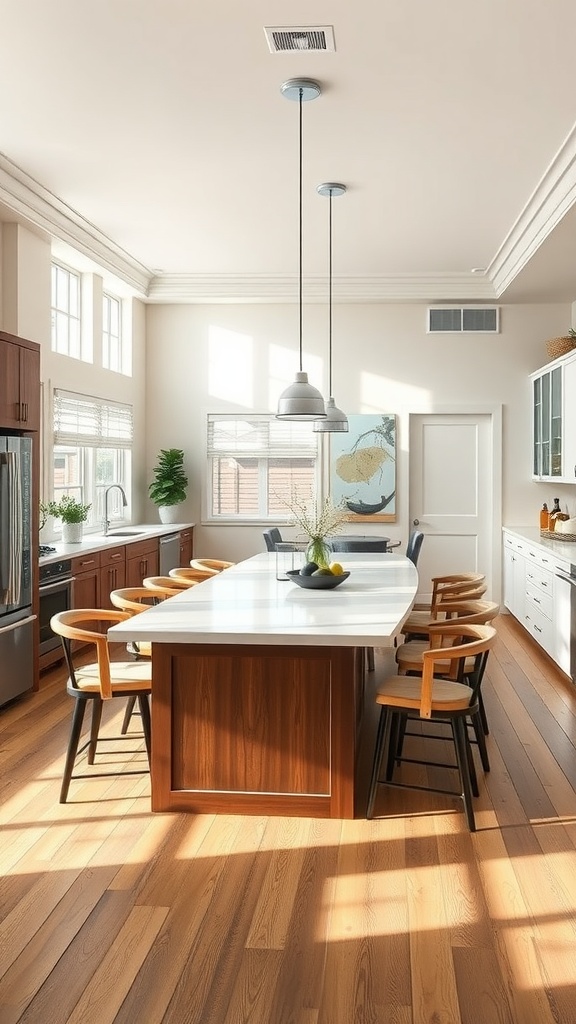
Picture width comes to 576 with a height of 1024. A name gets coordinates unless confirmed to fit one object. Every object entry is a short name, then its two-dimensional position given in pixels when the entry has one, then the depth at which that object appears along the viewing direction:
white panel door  8.77
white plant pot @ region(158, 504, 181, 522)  8.73
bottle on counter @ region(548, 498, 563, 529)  7.78
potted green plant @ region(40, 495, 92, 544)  6.49
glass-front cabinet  7.05
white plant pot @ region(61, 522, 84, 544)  6.57
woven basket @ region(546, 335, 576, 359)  7.60
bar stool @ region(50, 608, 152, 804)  3.59
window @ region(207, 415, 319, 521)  8.91
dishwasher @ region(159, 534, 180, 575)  8.06
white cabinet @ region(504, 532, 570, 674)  5.82
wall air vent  8.60
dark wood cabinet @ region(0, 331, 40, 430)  4.89
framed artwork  8.73
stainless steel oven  5.70
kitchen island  3.41
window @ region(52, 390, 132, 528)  7.17
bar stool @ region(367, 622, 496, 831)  3.41
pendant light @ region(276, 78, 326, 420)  4.76
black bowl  4.70
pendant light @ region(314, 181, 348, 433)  6.36
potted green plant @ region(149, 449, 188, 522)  8.63
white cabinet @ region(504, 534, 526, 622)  7.52
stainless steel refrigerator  4.86
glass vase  4.79
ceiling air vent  3.77
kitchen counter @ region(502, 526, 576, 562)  6.02
